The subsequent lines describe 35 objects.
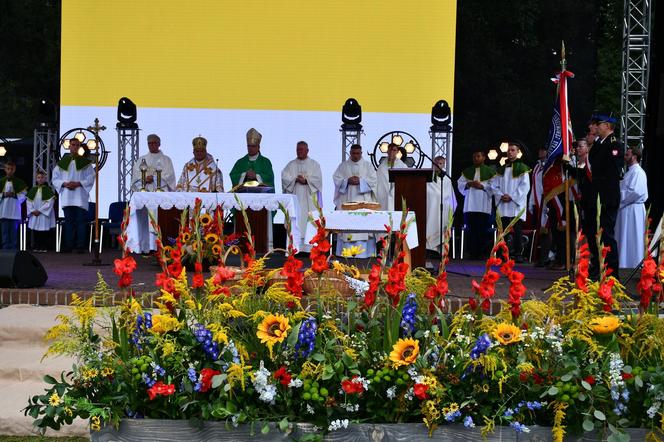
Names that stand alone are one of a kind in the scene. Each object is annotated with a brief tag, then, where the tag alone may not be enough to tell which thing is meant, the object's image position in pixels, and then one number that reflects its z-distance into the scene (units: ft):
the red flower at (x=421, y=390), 12.57
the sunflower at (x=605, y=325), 13.12
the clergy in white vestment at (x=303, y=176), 46.93
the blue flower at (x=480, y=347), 12.71
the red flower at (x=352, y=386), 12.60
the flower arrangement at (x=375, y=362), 12.72
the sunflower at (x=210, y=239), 31.30
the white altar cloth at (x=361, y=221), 31.55
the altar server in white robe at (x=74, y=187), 48.24
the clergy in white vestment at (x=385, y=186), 47.57
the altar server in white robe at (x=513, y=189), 48.73
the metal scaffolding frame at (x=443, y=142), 49.49
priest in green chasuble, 44.11
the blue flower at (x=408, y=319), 13.62
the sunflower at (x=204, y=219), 32.52
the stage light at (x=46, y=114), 52.54
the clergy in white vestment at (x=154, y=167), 44.39
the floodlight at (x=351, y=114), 49.90
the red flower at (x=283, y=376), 12.78
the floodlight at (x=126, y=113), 50.44
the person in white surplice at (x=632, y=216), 37.47
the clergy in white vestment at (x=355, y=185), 46.62
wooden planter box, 12.78
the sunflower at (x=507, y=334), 12.96
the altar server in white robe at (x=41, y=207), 50.55
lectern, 33.09
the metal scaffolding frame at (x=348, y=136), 50.29
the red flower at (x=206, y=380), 12.82
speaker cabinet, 29.19
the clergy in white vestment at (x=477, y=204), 50.80
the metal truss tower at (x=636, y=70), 42.88
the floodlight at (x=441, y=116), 49.39
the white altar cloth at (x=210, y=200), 37.27
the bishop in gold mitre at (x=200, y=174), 40.22
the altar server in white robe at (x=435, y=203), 42.11
